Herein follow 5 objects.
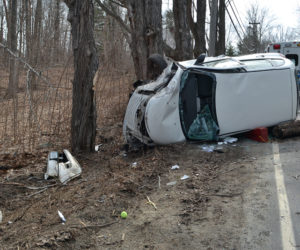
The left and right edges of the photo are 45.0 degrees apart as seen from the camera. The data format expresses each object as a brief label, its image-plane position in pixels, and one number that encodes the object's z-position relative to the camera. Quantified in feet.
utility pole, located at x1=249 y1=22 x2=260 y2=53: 147.25
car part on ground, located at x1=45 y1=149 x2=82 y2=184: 18.65
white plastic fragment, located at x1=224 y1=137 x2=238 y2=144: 23.24
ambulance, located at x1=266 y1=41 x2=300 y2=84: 45.16
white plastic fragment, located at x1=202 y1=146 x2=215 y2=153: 21.66
